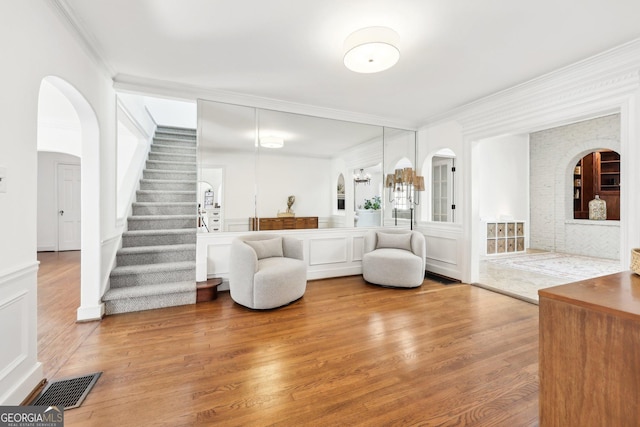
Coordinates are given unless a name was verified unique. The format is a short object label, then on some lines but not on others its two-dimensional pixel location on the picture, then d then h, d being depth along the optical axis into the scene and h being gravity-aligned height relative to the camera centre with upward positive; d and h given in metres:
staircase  3.28 -0.34
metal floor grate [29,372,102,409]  1.68 -1.13
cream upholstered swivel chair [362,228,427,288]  3.92 -0.64
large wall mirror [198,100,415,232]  3.89 +0.71
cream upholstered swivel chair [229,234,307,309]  3.11 -0.74
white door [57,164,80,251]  6.85 +0.14
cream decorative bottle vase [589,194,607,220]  6.92 +0.10
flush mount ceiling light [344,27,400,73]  2.25 +1.37
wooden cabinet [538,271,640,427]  1.01 -0.56
